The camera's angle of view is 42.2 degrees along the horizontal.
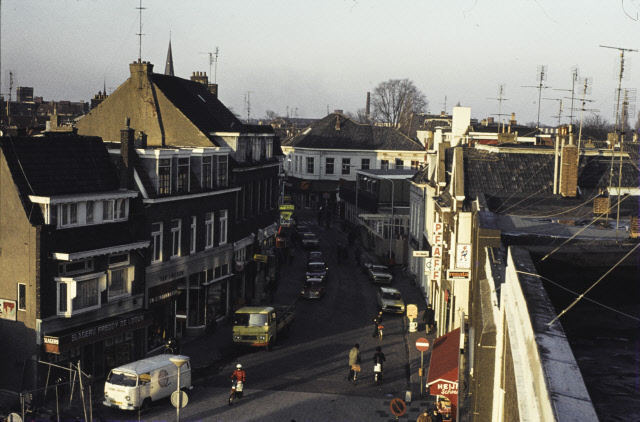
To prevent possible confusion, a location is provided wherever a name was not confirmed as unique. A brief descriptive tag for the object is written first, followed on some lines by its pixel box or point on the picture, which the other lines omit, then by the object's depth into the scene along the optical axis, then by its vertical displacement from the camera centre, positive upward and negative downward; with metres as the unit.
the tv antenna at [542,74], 55.16 +4.31
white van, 27.19 -8.66
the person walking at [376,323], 39.62 -9.04
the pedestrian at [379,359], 31.86 -8.71
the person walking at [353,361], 31.81 -8.78
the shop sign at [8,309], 29.81 -6.86
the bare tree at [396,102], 137.50 +5.23
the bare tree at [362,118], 179.43 +3.16
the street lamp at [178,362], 24.23 -8.05
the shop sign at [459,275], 28.48 -4.76
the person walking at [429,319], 41.34 -9.17
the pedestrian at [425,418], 23.91 -8.16
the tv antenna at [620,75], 31.19 +2.58
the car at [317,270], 53.28 -9.12
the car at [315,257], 58.69 -9.00
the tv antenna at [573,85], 47.72 +3.21
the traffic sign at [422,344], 29.47 -7.41
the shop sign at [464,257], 29.03 -4.23
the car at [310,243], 69.44 -9.38
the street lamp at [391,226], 65.71 -7.42
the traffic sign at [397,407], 26.69 -8.79
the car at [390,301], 45.47 -9.22
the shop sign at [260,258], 47.91 -7.47
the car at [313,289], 49.28 -9.49
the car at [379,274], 55.00 -9.38
